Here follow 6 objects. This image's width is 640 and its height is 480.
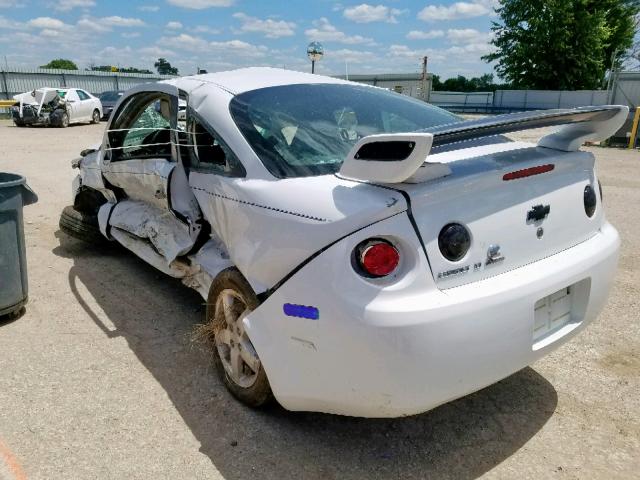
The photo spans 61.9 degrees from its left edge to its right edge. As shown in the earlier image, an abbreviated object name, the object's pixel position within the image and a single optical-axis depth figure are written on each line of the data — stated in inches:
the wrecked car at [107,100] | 881.6
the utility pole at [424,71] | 1024.1
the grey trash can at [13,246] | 134.9
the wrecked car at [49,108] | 776.9
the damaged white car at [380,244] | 76.3
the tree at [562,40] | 1395.2
